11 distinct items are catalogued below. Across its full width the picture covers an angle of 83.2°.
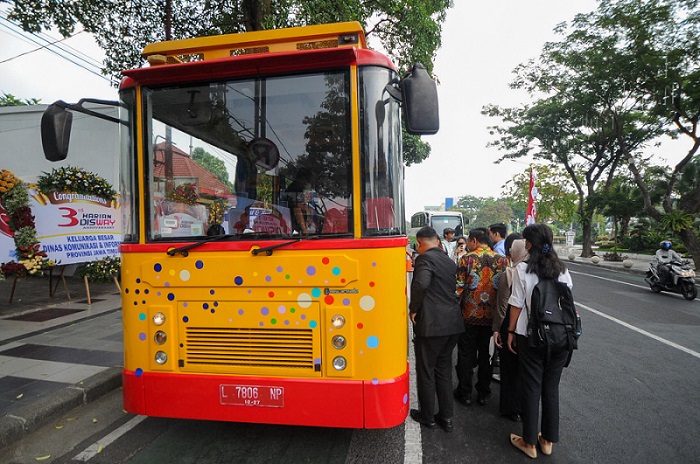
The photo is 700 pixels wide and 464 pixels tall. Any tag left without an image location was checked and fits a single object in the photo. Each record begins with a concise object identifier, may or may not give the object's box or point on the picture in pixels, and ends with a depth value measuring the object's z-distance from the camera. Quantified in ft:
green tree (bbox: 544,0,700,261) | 45.55
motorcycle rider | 35.24
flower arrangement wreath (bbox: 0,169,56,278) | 21.63
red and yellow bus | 8.81
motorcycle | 33.40
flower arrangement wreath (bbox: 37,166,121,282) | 23.63
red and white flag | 31.76
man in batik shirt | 12.44
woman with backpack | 9.52
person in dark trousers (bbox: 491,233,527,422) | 11.63
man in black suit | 10.61
